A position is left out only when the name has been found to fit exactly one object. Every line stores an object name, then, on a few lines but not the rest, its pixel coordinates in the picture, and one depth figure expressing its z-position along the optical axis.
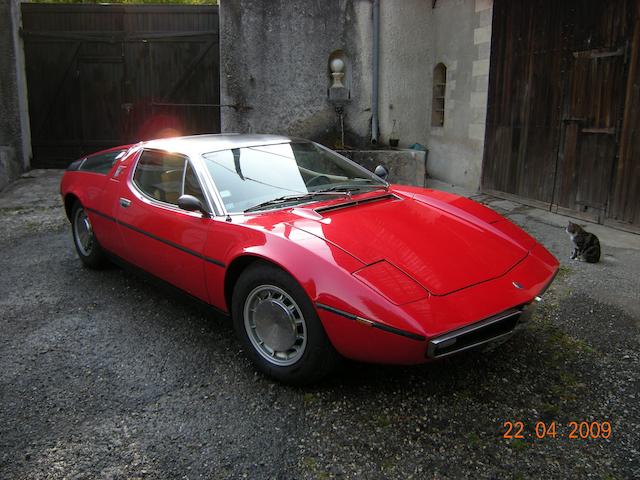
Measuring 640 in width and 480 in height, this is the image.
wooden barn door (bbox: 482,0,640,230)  6.14
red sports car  2.68
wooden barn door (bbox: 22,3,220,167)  9.68
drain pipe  9.18
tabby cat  5.17
